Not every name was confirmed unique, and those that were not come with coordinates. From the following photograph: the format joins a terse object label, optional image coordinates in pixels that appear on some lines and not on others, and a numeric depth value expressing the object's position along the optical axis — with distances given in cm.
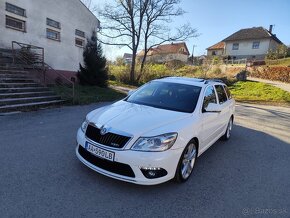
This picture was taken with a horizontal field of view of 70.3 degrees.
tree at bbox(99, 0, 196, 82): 2080
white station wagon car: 288
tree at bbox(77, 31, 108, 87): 1311
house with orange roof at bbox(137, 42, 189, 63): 5174
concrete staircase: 711
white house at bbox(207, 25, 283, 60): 4042
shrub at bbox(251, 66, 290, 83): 2181
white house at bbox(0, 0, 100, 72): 1019
